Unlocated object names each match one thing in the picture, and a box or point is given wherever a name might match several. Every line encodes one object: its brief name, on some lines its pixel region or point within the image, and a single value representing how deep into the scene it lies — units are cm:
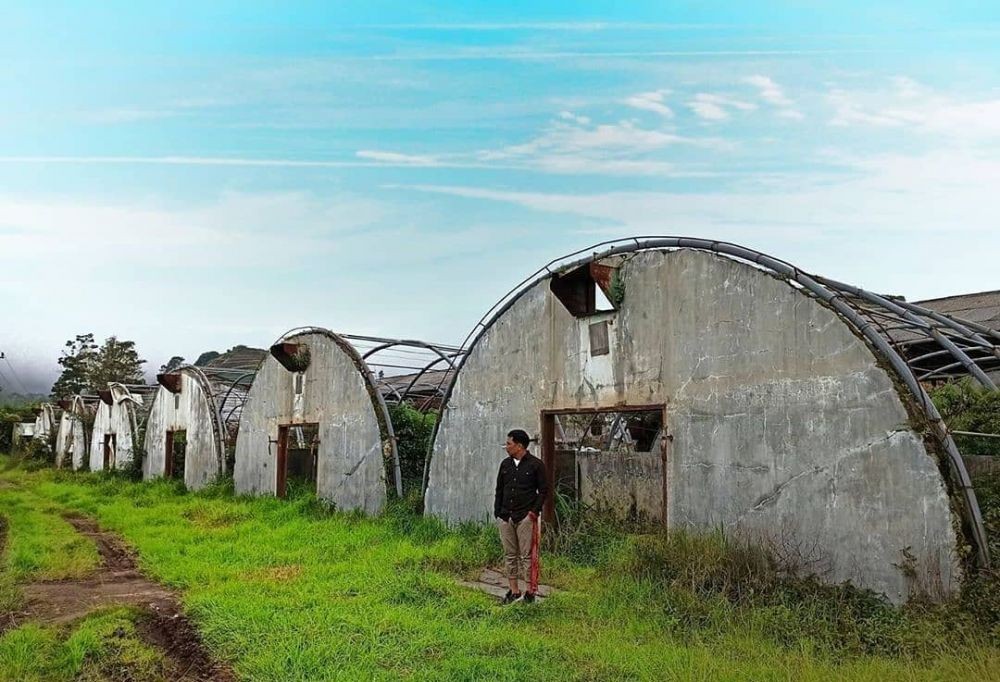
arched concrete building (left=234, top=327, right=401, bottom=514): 1467
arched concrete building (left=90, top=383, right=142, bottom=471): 2833
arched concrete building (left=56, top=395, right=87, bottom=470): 3453
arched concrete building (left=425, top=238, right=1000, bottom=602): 727
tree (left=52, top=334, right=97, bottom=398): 5803
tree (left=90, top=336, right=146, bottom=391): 5838
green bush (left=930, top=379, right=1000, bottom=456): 730
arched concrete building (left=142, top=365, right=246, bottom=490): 2153
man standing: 850
